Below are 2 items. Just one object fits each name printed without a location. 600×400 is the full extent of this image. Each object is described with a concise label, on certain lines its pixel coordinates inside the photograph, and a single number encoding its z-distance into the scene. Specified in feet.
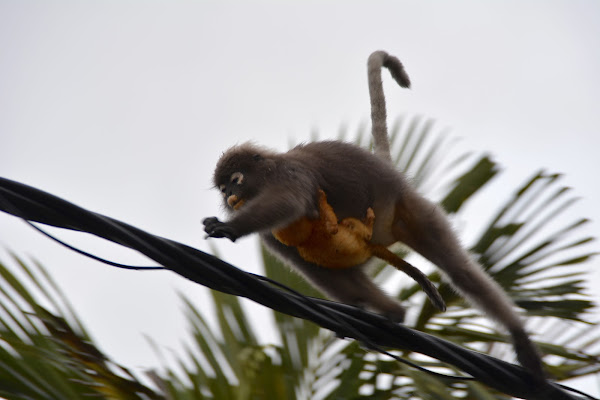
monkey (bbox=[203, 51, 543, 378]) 26.43
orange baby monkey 25.08
